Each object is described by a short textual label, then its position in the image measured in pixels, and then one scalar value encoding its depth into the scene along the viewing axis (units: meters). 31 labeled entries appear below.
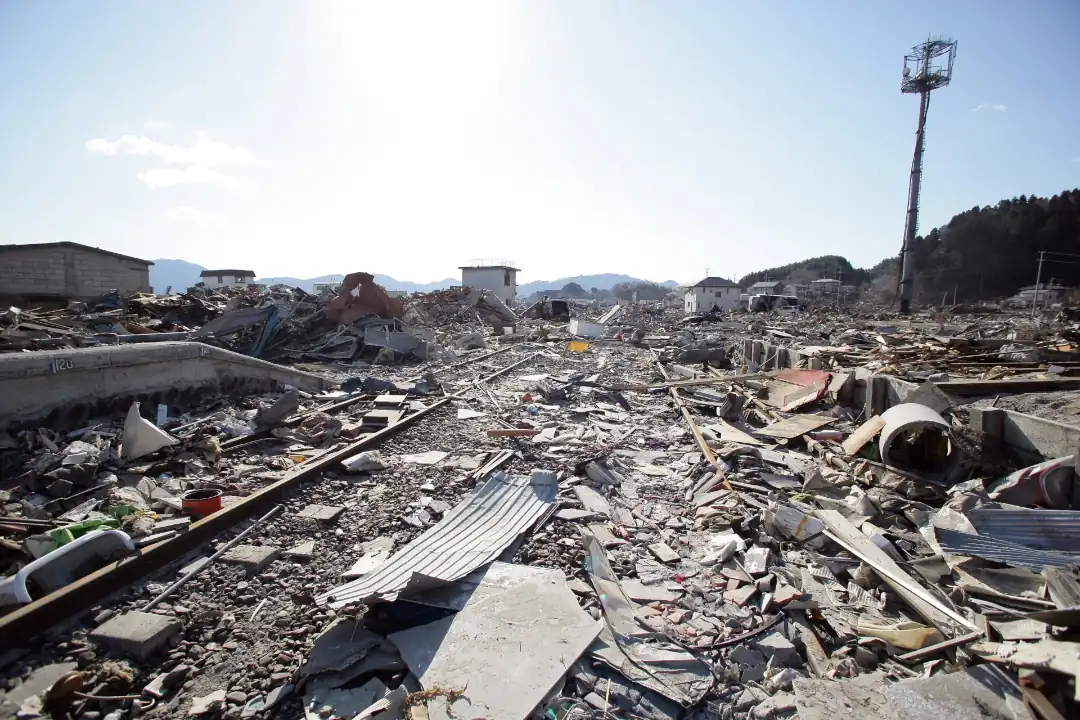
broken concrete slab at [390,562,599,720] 2.67
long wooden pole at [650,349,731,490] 6.17
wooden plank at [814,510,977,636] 3.19
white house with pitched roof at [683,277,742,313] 58.97
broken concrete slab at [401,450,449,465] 6.73
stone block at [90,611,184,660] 3.06
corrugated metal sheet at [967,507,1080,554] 4.01
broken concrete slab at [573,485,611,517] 5.24
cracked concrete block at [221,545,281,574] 4.00
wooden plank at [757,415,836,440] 7.79
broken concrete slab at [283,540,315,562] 4.19
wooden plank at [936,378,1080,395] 7.45
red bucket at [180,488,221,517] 4.64
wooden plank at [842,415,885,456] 6.54
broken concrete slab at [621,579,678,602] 3.71
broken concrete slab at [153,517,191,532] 4.32
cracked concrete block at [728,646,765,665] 3.09
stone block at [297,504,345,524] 4.87
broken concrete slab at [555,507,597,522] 4.99
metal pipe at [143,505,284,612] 3.49
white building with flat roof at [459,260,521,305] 46.03
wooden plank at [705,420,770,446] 7.84
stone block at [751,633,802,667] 3.09
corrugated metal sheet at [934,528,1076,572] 3.71
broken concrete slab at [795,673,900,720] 2.59
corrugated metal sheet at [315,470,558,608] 3.44
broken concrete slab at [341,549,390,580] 3.89
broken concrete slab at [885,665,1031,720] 2.44
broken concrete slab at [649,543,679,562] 4.32
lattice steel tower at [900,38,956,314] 36.56
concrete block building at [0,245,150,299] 19.67
